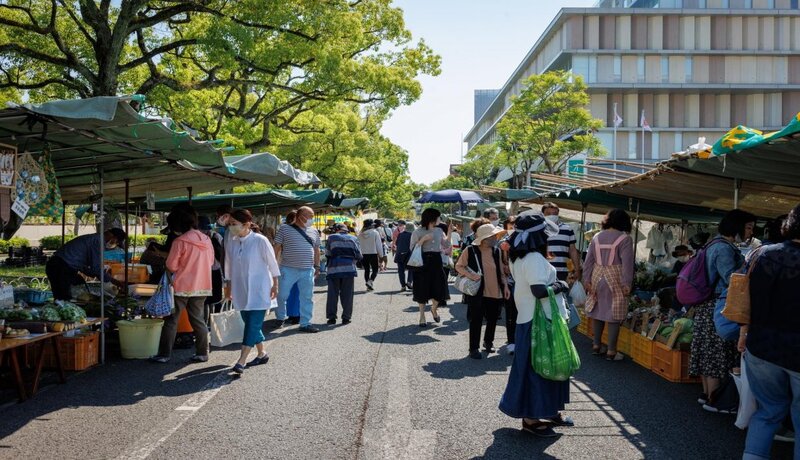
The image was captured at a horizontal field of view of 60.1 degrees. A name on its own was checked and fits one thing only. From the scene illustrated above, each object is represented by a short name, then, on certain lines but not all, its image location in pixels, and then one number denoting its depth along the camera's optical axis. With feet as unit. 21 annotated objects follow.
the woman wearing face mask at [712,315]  19.22
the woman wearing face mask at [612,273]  27.14
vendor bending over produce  27.96
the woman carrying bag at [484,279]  27.63
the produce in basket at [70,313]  24.35
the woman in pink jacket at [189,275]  25.79
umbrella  56.08
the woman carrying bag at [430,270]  35.70
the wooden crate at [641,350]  25.62
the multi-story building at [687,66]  183.42
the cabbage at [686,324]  23.56
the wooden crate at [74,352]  24.32
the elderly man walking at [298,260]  34.58
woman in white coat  24.68
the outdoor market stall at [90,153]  18.75
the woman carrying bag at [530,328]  17.07
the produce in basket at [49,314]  23.53
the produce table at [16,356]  19.79
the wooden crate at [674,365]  23.29
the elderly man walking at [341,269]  36.60
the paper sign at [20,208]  21.04
